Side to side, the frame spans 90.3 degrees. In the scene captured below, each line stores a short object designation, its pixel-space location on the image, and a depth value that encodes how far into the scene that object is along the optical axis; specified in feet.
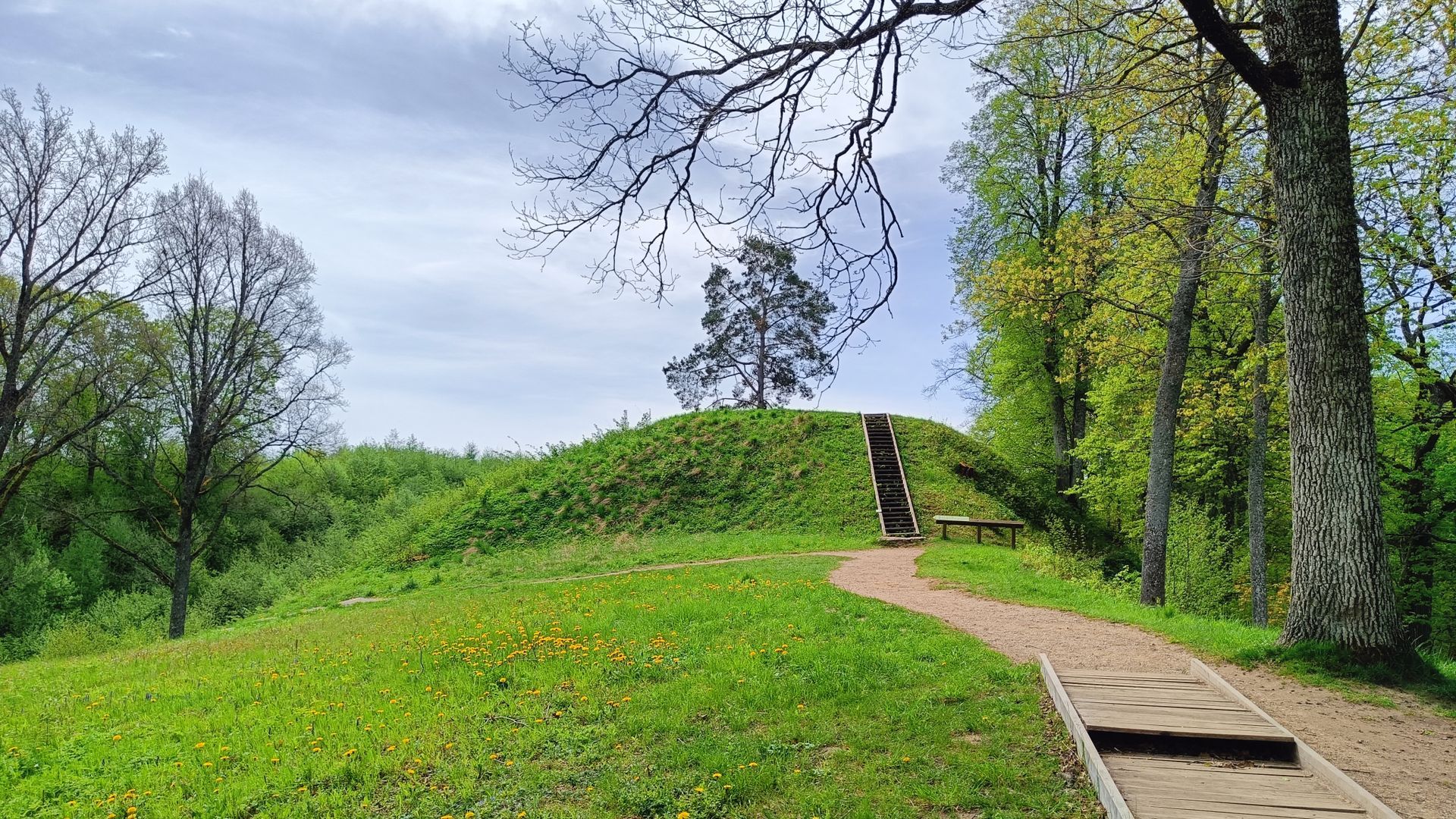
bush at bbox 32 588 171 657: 53.01
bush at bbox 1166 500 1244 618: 50.85
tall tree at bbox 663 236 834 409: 114.93
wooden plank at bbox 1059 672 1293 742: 16.21
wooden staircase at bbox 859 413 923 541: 69.62
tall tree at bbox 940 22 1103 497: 74.59
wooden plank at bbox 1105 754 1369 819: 12.98
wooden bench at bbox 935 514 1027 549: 61.93
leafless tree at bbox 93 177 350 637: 58.95
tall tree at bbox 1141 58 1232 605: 36.63
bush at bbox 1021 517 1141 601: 46.75
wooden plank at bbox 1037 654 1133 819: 12.81
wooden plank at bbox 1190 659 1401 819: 12.62
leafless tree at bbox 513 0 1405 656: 20.22
